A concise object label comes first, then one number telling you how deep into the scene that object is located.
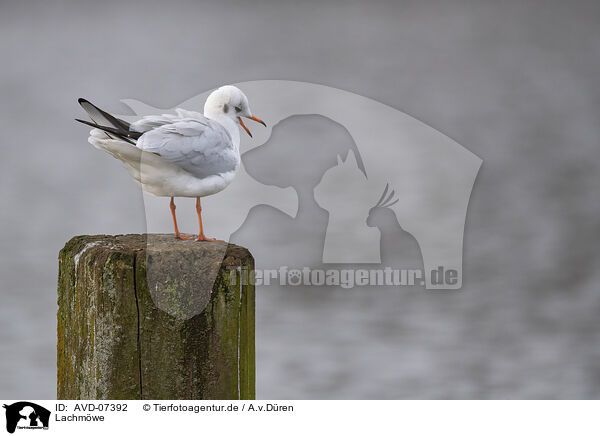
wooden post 18.67
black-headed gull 18.79
